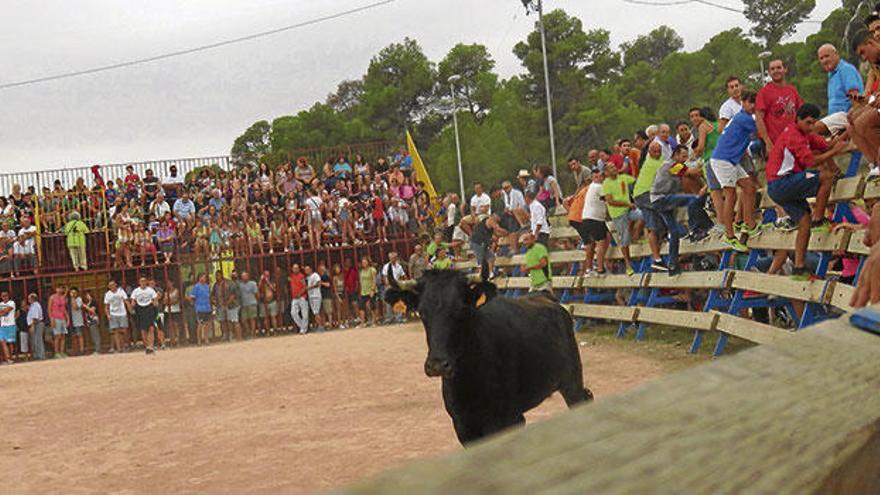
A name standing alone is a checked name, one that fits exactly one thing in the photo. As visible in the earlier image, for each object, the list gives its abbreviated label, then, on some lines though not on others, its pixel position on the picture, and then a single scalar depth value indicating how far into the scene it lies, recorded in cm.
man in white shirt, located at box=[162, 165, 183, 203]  3238
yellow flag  3531
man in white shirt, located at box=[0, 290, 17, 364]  2655
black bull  661
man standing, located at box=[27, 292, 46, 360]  2709
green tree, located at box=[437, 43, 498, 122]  8012
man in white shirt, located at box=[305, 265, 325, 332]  2784
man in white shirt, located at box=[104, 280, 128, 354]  2705
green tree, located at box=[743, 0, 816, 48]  7044
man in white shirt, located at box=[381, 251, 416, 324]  2675
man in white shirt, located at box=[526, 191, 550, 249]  1792
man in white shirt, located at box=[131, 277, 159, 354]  2664
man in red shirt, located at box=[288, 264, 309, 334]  2789
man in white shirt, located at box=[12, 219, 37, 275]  2902
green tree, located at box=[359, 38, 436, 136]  8154
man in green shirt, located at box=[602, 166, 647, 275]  1496
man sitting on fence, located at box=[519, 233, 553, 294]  1645
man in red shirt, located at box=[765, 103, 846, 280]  954
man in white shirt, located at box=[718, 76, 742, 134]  1251
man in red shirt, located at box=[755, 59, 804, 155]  1075
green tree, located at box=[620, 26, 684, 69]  8425
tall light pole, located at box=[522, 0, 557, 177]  4612
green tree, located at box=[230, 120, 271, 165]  9550
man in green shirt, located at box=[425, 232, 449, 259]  2214
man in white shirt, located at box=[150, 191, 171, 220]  3050
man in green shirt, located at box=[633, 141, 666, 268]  1384
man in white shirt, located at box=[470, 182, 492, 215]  2233
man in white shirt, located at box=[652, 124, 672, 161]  1447
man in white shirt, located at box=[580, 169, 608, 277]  1590
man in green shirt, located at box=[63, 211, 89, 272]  2953
